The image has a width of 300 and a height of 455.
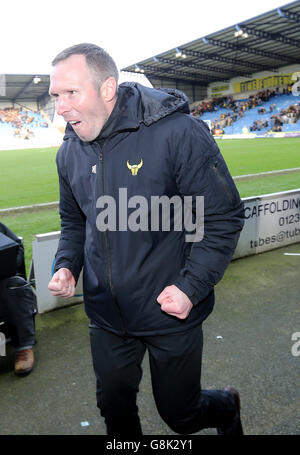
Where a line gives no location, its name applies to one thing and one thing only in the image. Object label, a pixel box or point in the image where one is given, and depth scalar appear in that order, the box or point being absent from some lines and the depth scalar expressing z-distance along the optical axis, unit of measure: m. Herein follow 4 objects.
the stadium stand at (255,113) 39.81
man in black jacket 1.48
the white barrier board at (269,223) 5.39
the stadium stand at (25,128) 51.25
